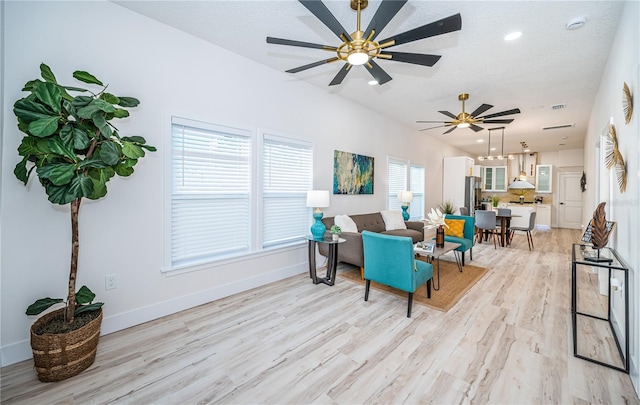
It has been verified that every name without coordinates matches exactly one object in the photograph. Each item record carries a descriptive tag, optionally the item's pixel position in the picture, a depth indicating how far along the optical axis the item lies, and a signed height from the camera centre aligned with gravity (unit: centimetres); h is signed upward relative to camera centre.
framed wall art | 480 +52
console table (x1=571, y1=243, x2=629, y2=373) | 197 -70
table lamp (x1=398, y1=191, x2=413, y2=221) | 593 +4
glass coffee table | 340 -71
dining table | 643 -60
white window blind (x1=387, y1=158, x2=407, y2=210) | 630 +50
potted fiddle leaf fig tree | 174 +23
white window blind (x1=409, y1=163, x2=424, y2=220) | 720 +25
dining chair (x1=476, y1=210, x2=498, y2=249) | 617 -47
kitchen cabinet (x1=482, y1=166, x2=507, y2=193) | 1053 +91
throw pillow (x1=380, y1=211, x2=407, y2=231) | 550 -43
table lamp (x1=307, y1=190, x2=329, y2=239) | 375 -7
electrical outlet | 248 -79
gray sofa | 392 -63
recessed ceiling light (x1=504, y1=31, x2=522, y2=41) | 278 +178
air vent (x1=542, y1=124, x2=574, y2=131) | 642 +186
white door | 966 -1
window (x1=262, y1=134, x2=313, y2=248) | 379 +18
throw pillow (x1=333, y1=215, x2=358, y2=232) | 434 -39
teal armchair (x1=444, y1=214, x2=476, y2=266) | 467 -65
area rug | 322 -122
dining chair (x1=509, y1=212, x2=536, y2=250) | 626 -64
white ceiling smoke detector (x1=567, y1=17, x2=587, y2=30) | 254 +176
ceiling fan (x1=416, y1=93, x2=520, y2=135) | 420 +131
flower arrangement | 397 -29
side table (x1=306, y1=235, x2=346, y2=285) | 370 -87
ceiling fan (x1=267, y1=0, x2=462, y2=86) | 184 +131
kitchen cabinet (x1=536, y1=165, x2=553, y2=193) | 982 +85
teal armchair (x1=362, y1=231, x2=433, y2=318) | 281 -74
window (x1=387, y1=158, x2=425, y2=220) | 634 +44
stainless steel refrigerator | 791 +22
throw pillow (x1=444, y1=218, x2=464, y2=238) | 488 -51
